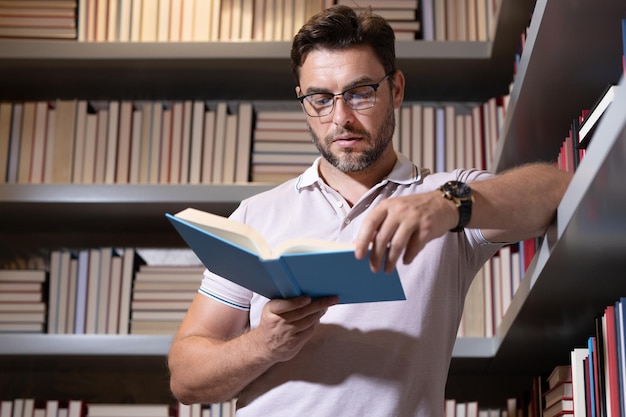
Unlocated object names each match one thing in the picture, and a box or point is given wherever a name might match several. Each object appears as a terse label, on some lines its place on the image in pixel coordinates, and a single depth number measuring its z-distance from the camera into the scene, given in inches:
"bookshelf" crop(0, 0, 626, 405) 90.0
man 81.8
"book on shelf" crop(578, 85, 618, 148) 74.2
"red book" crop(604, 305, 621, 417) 77.6
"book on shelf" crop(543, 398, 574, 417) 90.0
